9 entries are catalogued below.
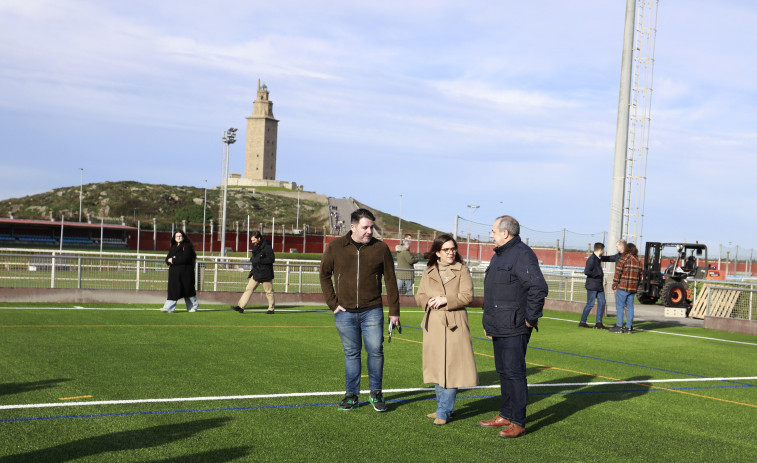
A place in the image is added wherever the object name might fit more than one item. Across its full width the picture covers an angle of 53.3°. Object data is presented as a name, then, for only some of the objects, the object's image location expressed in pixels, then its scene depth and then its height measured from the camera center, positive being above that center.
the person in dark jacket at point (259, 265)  17.53 -0.64
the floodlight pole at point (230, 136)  57.58 +7.78
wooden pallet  18.98 -1.15
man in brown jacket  7.12 -0.52
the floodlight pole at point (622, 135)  22.16 +3.48
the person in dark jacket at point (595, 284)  17.00 -0.75
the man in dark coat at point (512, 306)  6.42 -0.50
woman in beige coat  6.66 -0.73
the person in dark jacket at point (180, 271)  16.48 -0.81
